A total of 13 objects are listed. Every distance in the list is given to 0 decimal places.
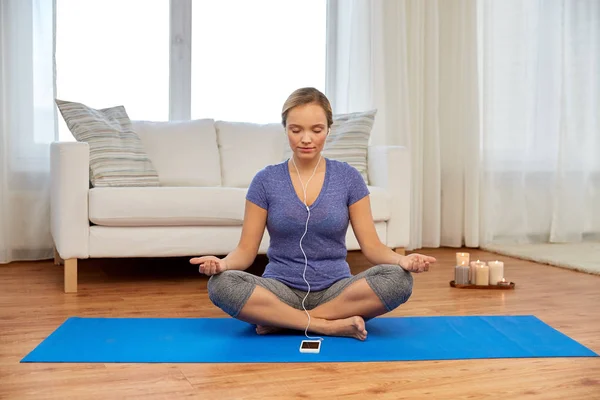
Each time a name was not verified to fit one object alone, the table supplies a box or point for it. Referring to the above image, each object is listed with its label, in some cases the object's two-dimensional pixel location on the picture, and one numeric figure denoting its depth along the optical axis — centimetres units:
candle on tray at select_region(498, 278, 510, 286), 341
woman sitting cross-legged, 236
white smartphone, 222
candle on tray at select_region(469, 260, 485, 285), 345
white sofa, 332
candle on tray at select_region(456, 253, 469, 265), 351
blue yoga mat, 219
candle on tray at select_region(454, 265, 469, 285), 346
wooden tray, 341
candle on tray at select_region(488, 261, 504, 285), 344
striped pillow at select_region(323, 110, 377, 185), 408
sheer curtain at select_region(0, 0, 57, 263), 414
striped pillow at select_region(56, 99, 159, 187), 365
